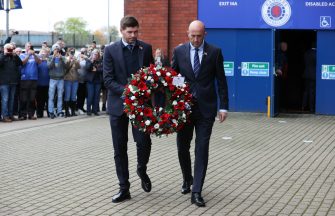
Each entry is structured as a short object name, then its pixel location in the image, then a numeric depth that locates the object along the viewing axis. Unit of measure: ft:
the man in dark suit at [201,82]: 27.61
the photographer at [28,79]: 61.62
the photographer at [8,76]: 59.57
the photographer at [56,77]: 63.26
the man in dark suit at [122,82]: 27.71
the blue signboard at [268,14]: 64.90
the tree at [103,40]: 273.54
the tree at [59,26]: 373.61
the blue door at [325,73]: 64.95
